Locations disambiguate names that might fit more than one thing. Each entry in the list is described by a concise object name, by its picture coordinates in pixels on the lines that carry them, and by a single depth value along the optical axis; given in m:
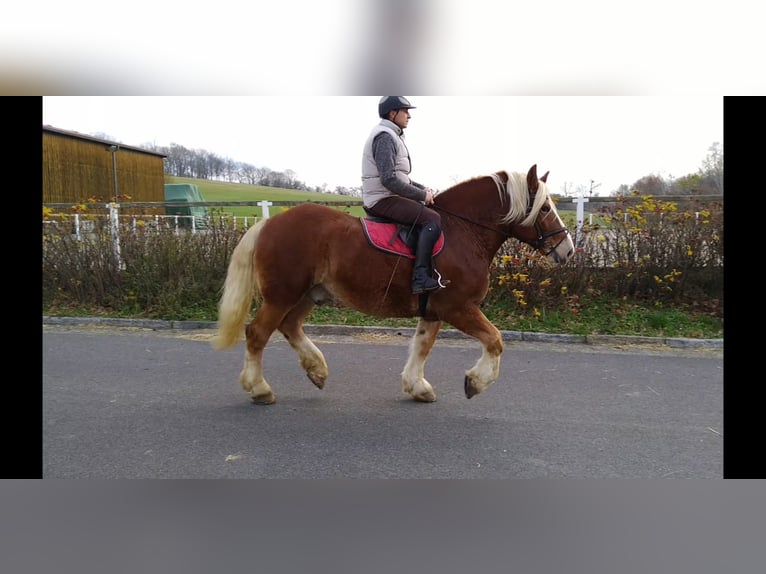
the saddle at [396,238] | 4.08
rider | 3.97
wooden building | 15.42
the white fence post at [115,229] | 9.01
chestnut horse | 4.12
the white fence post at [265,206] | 8.90
